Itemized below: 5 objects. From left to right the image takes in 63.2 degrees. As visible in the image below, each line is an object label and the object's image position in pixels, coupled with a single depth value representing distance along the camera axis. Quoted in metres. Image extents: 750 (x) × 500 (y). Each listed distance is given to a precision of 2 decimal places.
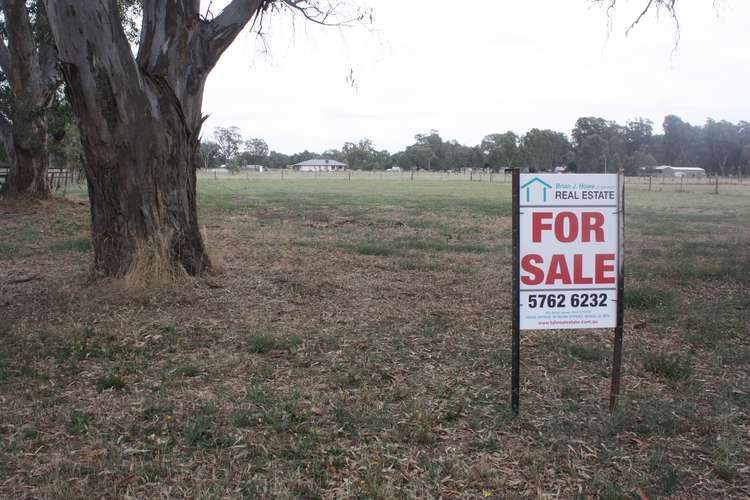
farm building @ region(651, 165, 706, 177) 96.84
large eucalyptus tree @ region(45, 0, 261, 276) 6.75
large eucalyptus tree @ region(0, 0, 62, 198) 16.16
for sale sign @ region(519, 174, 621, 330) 3.85
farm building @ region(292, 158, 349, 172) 142.38
